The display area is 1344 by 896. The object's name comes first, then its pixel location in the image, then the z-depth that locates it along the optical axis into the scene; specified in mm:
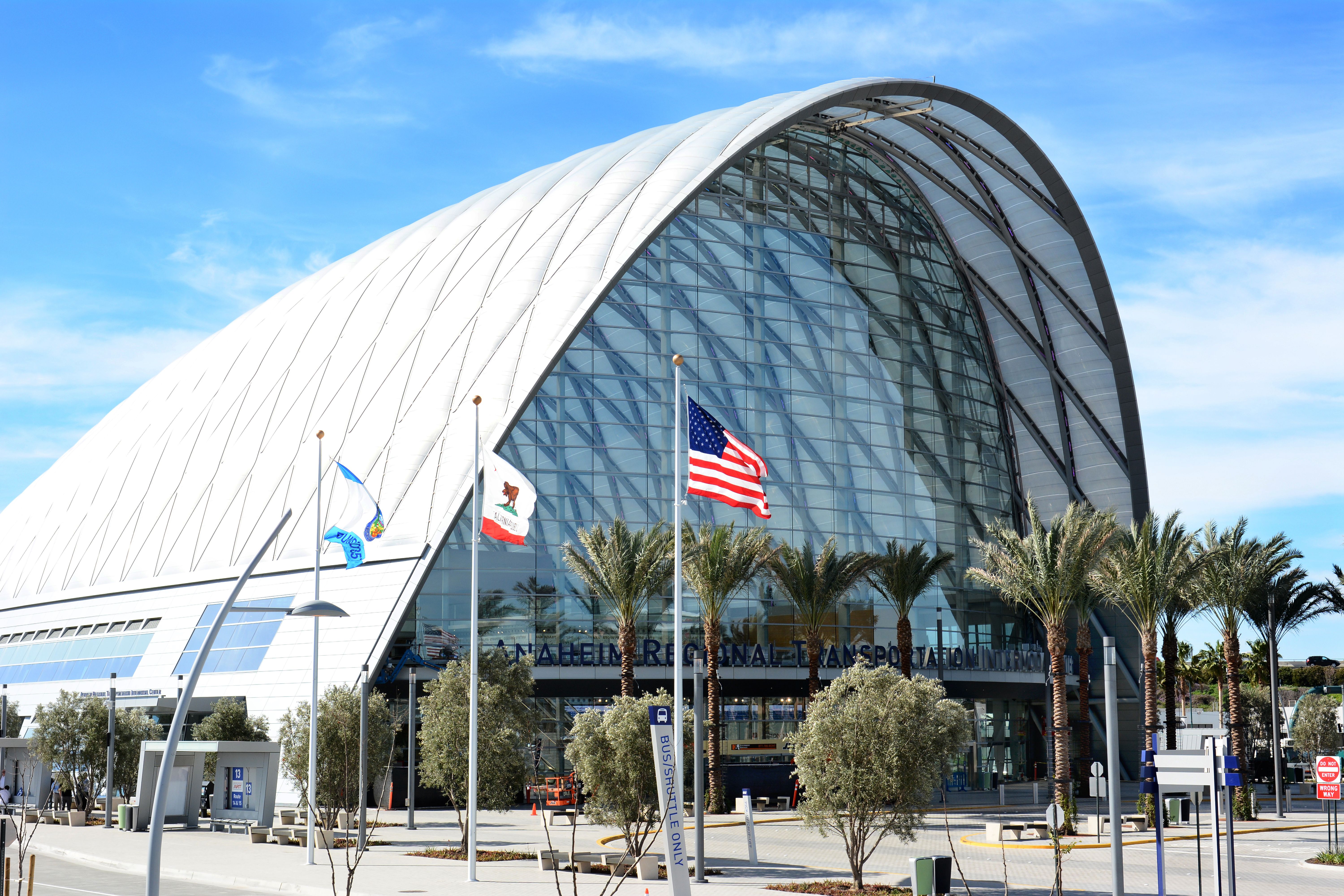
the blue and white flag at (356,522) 29109
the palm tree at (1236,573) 47875
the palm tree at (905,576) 54125
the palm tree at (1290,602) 49594
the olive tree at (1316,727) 66375
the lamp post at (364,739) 35719
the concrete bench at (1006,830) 37188
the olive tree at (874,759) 24938
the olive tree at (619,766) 29438
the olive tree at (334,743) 37219
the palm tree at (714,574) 46094
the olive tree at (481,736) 33000
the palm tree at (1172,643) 54031
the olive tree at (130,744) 48719
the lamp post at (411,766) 41875
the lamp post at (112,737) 43500
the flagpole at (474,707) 25828
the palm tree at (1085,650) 56062
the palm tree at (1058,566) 44969
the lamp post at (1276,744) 46844
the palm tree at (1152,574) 47875
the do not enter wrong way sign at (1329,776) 28031
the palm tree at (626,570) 46375
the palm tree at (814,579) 50688
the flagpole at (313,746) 28750
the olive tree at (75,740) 48219
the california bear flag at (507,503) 26109
